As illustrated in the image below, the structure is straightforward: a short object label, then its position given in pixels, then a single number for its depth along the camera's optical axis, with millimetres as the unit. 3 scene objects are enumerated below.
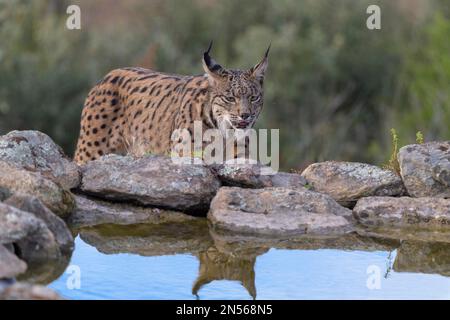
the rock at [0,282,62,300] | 9203
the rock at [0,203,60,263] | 10695
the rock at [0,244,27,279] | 10008
